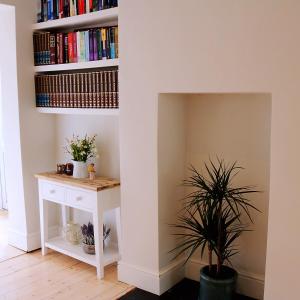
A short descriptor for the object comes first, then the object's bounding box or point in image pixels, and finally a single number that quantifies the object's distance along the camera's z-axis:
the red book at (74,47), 3.14
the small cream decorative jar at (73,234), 3.37
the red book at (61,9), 3.20
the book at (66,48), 3.22
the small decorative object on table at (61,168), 3.41
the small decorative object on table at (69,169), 3.34
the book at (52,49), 3.29
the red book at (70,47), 3.18
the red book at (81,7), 3.05
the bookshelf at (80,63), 2.91
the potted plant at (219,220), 2.50
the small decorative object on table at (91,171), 3.16
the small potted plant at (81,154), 3.21
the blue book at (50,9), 3.28
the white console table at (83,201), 2.95
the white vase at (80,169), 3.21
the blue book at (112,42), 2.90
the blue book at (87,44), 3.04
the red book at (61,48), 3.24
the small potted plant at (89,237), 3.17
